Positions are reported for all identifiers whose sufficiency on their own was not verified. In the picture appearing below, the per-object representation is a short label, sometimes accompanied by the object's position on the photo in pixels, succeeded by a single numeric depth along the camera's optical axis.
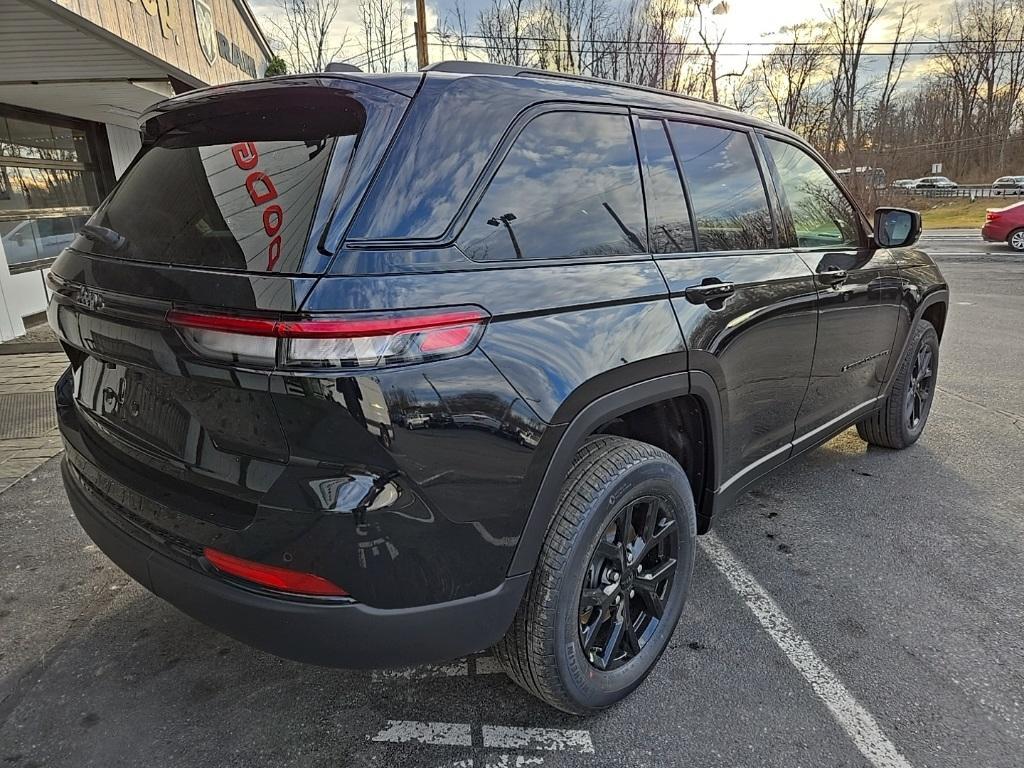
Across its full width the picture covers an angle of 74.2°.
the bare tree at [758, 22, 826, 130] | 33.09
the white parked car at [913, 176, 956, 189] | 43.63
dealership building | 5.86
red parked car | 17.34
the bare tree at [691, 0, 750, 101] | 29.14
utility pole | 18.11
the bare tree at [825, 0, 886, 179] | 31.44
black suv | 1.54
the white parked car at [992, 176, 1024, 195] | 38.00
